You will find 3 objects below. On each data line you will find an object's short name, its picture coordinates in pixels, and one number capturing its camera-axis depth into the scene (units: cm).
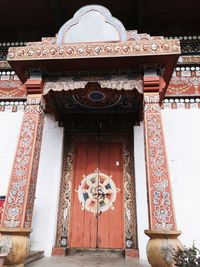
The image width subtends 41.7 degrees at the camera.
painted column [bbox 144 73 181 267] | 283
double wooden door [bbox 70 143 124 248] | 434
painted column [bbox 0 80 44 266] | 296
